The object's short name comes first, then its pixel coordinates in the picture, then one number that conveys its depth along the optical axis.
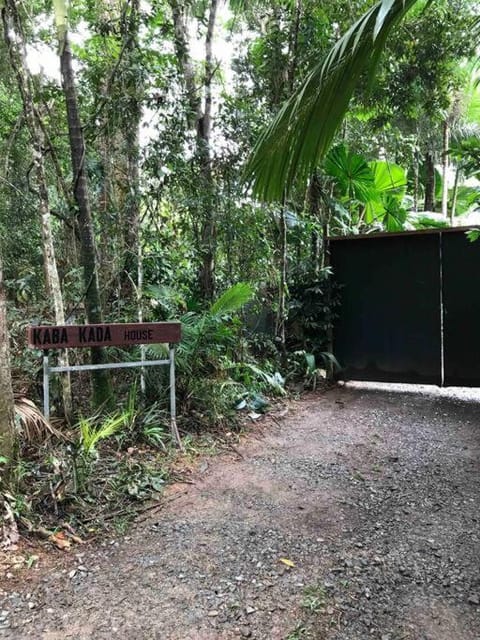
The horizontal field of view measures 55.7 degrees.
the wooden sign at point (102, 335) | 3.28
